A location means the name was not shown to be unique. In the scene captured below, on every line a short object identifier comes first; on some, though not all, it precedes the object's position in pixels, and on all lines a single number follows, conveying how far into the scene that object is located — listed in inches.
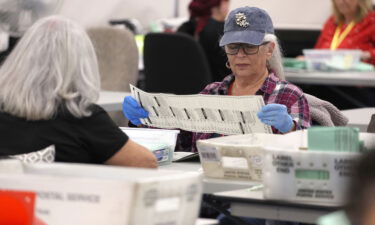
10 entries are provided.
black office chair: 425.2
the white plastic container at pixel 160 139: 223.4
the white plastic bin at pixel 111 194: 127.5
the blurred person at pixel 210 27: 453.4
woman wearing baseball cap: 241.5
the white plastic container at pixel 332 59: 450.7
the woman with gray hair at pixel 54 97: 179.2
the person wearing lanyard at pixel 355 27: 479.7
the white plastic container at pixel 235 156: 194.5
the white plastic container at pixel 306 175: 166.1
